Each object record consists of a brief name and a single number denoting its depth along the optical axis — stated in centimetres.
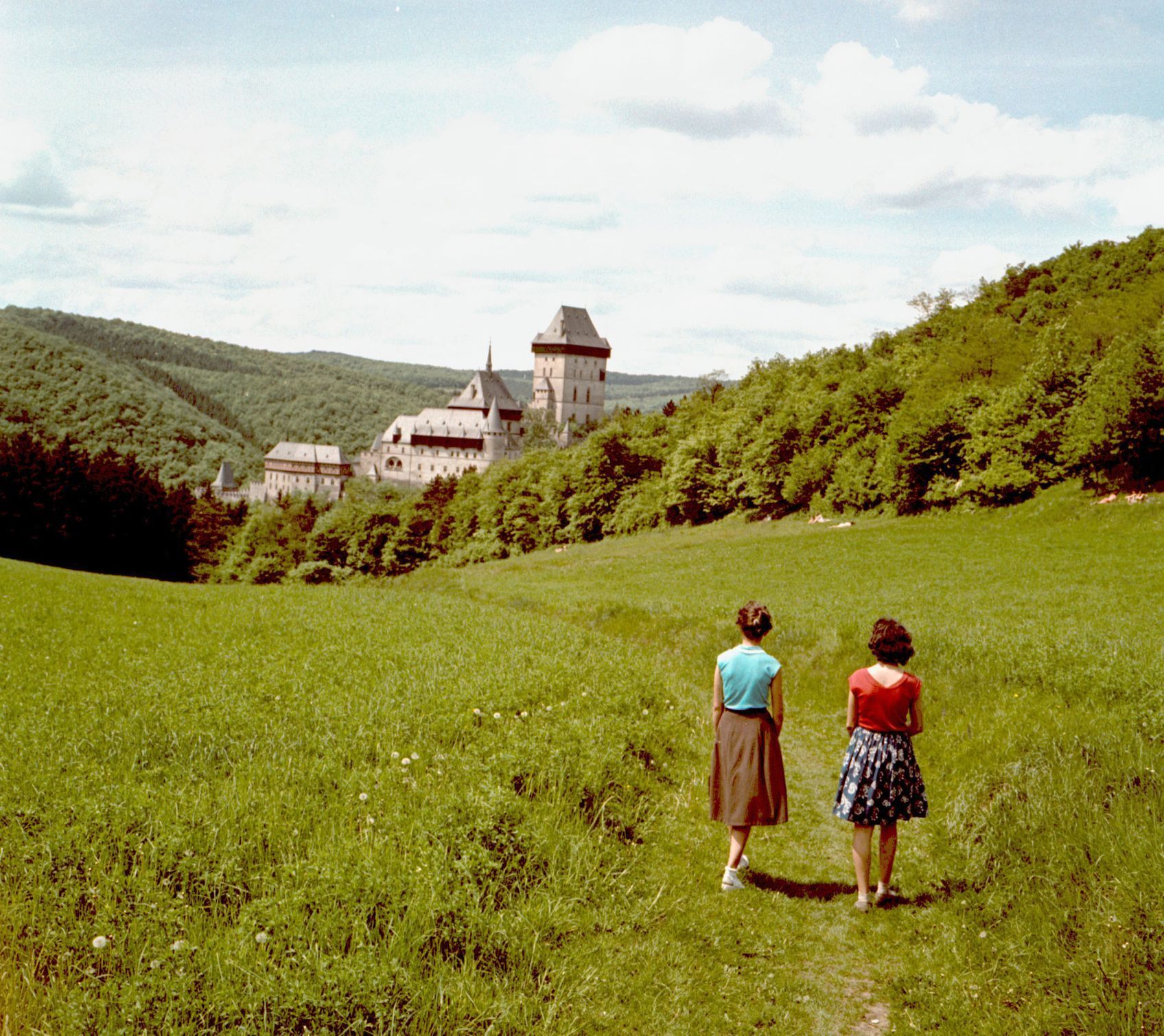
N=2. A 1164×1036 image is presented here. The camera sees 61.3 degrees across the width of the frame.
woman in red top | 784
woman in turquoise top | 816
